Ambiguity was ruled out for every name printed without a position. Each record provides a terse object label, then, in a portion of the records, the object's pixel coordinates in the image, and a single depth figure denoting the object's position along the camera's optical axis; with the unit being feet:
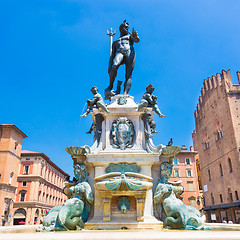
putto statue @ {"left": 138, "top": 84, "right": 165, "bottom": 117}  28.43
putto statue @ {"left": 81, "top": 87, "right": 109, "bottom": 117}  27.66
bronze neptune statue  32.81
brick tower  127.95
